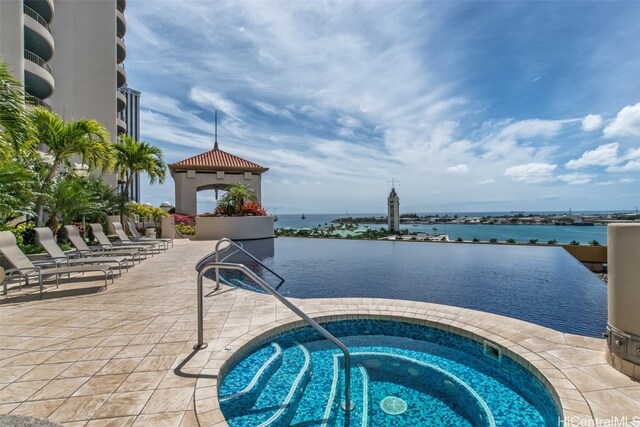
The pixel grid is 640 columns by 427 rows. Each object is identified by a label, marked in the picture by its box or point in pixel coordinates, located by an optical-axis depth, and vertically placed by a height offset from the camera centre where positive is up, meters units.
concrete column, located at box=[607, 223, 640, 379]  2.76 -0.86
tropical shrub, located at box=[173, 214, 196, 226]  18.32 -0.11
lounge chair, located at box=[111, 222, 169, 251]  10.47 -0.78
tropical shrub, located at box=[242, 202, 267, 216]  16.75 +0.42
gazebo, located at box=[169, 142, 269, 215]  20.86 +2.99
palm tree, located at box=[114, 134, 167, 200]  14.03 +3.01
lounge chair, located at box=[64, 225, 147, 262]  8.01 -0.87
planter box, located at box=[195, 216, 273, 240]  15.94 -0.58
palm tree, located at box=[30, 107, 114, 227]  8.55 +2.47
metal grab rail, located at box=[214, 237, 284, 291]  6.12 -1.49
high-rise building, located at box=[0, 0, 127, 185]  17.08 +10.86
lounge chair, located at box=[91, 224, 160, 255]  9.48 -0.71
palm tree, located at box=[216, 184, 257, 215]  16.47 +0.89
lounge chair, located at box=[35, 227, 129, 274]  6.67 -0.64
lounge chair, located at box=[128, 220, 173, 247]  11.77 -0.81
